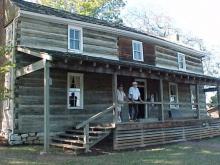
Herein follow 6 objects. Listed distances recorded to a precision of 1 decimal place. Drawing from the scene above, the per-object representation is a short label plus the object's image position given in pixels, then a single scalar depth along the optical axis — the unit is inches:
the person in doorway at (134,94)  680.4
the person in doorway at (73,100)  708.7
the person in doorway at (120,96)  671.1
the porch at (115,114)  582.2
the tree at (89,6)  1497.3
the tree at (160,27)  2124.8
